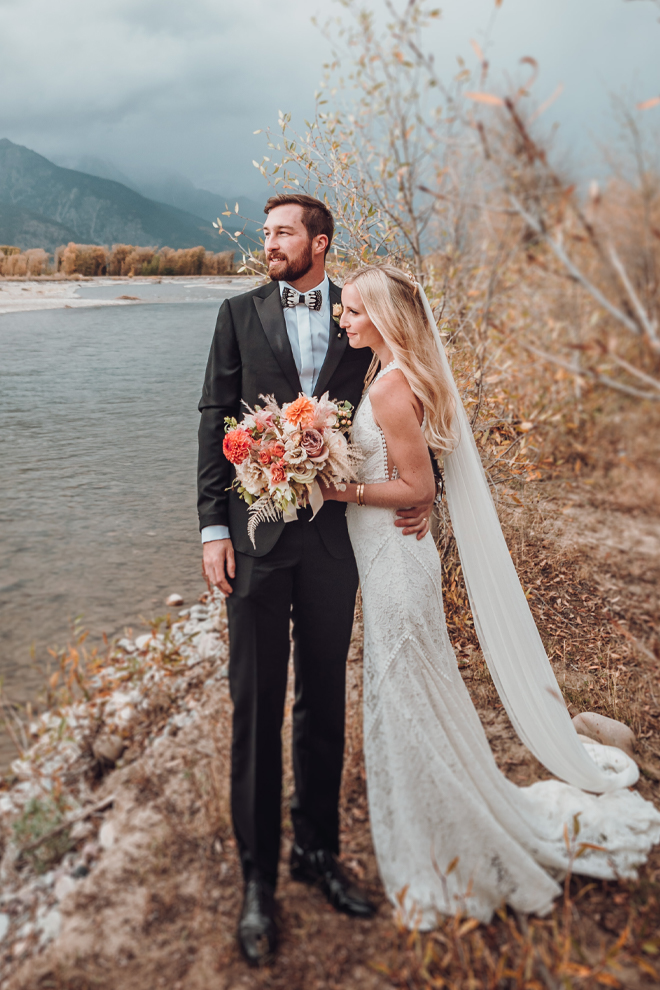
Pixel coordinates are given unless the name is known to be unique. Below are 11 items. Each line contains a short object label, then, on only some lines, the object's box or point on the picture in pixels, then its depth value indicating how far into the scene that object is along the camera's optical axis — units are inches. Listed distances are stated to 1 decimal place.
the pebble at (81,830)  109.7
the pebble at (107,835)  107.4
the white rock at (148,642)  167.9
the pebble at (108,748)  128.3
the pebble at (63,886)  98.3
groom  94.3
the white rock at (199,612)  195.4
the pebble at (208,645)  169.0
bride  94.7
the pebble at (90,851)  105.3
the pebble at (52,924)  91.3
